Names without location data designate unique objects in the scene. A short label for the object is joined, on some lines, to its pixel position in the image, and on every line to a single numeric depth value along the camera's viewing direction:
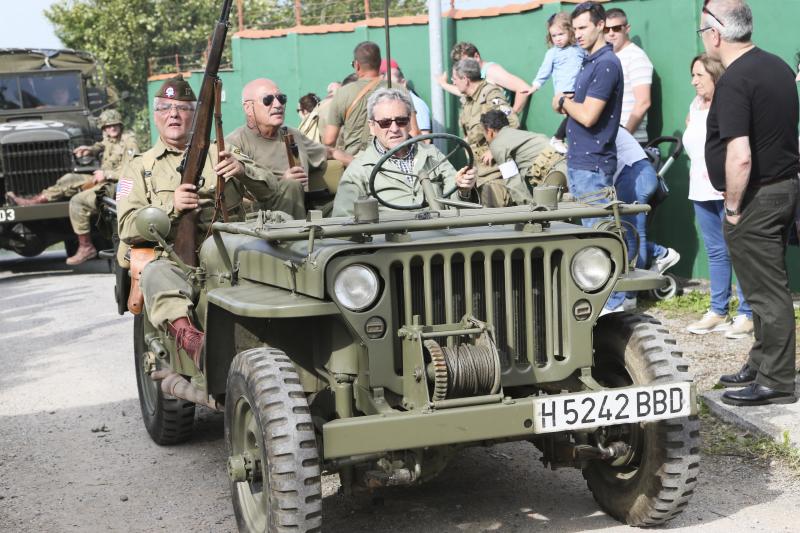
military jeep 4.23
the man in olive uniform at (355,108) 9.97
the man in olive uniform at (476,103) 10.22
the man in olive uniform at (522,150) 9.51
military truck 15.84
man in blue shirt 8.40
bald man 7.05
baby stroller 9.74
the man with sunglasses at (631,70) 10.24
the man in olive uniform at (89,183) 15.46
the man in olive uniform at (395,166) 6.08
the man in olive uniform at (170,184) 6.11
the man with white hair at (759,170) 6.13
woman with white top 8.31
